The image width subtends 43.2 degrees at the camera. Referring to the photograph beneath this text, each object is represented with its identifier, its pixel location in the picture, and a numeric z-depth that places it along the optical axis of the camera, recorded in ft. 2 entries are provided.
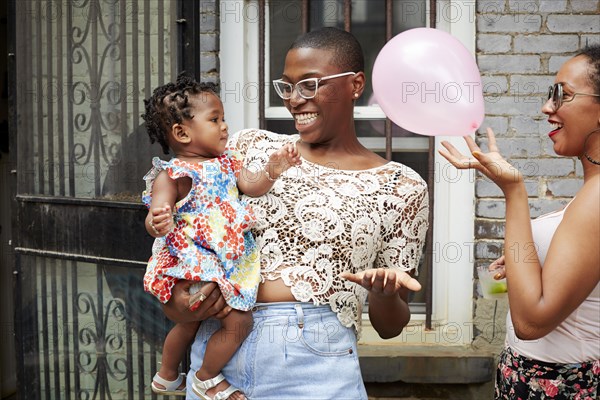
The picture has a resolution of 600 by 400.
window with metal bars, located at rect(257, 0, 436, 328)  12.59
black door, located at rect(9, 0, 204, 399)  10.95
